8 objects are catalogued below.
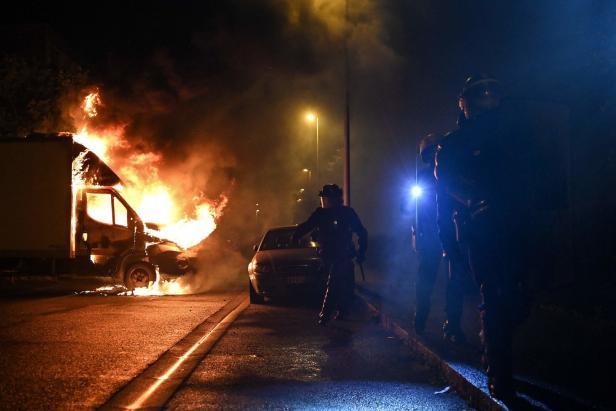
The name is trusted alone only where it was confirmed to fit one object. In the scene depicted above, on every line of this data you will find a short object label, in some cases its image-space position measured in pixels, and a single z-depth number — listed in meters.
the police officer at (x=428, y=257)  6.82
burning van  13.99
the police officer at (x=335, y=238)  8.49
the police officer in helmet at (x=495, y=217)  4.30
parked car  11.84
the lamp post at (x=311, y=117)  27.08
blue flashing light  7.42
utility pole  18.37
